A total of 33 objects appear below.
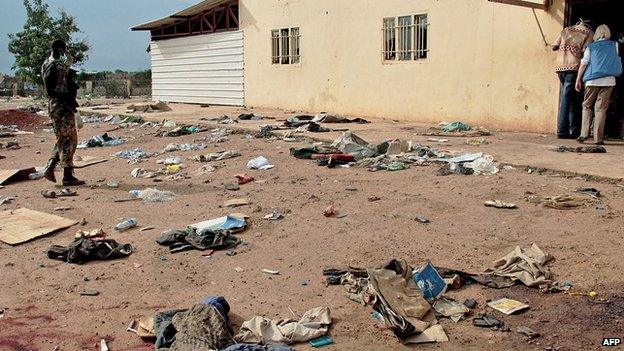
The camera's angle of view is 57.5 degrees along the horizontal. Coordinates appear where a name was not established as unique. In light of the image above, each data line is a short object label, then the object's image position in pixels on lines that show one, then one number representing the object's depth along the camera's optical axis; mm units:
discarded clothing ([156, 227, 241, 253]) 4680
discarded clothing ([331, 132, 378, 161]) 7629
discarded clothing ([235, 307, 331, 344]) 3176
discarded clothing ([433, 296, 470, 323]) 3365
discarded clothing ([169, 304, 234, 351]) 2963
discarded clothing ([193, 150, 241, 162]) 8508
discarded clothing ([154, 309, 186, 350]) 3102
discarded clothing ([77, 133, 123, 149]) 10836
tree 25188
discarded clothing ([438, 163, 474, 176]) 6391
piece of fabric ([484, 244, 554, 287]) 3672
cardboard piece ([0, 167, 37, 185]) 7691
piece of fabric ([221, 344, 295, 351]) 2740
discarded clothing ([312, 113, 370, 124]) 11938
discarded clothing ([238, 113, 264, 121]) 13266
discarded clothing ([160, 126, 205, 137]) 11430
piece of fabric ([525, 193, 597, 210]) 4953
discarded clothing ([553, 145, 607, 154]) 7238
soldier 6836
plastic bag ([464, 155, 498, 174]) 6374
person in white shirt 7703
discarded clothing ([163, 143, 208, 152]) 9630
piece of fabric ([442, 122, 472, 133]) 10085
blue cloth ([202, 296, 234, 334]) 3294
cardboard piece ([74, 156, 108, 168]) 8883
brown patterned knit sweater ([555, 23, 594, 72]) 8531
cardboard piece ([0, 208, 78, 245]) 5168
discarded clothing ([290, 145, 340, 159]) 7964
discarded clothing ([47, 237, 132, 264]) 4543
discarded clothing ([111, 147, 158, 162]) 9203
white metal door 17688
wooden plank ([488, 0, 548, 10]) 9000
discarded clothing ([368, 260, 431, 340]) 3186
